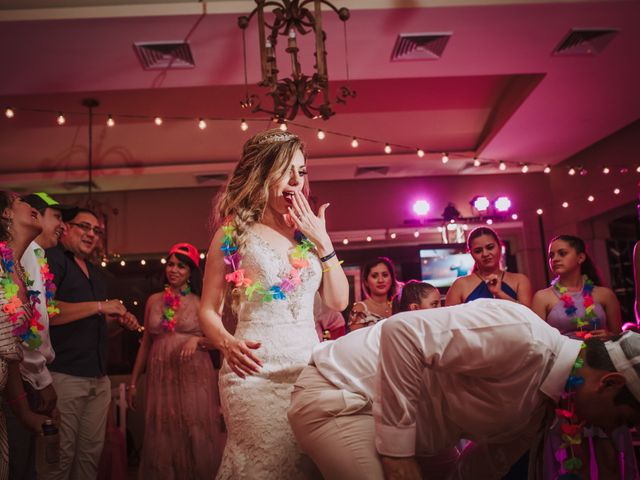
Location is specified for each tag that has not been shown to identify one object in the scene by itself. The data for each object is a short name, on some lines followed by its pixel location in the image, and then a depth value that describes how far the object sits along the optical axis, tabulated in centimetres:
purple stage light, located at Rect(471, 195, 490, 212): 773
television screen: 675
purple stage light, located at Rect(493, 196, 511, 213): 780
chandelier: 314
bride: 169
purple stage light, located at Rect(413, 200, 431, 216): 785
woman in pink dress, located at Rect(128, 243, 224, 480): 402
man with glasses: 309
